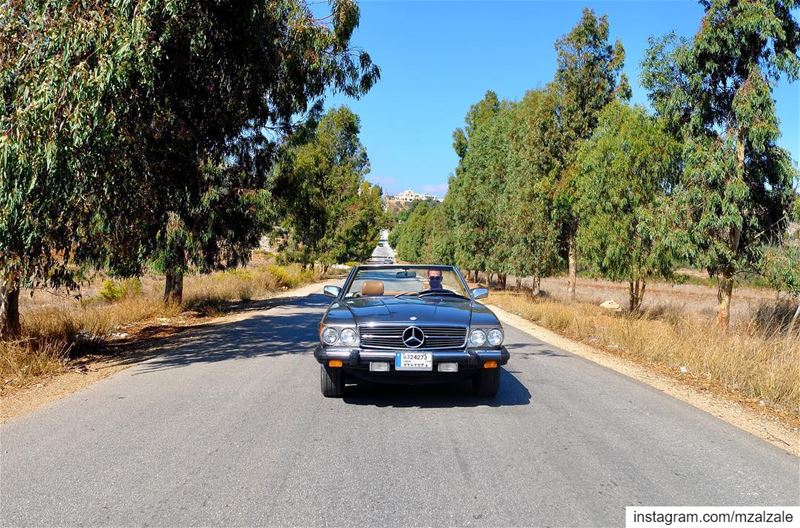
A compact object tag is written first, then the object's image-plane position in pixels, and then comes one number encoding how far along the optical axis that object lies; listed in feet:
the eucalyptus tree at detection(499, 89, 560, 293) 76.95
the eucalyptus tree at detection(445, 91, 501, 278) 113.50
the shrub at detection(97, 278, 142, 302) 64.54
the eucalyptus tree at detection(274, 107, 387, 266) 110.52
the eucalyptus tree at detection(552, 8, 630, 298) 73.20
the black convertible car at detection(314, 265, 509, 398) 18.95
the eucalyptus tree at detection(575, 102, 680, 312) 52.19
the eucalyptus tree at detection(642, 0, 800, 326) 37.09
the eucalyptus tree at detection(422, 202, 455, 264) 153.17
